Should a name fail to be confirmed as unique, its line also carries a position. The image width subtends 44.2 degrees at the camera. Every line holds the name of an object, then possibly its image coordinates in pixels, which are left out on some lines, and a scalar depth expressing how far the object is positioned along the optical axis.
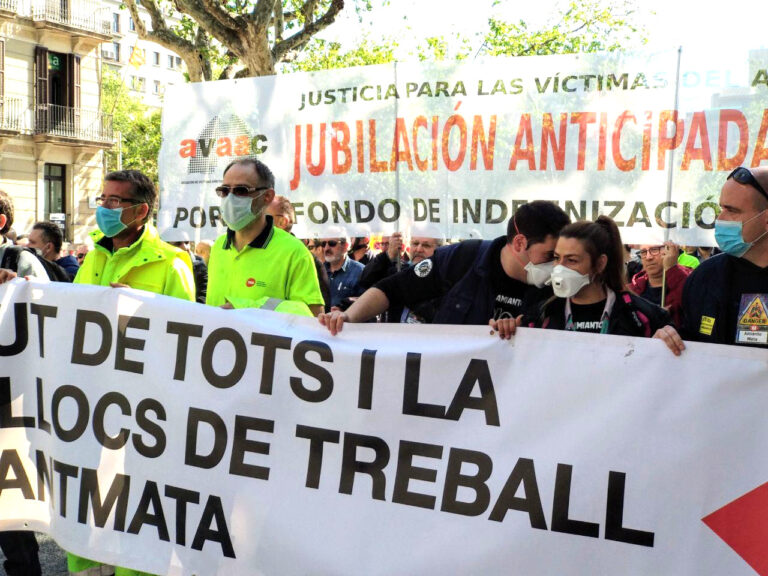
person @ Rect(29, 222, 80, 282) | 8.09
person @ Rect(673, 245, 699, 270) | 8.68
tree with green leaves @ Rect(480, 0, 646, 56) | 25.70
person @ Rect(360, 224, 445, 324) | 6.39
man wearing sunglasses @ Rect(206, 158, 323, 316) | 4.13
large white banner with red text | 5.84
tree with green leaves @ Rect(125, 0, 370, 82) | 13.29
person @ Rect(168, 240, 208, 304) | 8.79
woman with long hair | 3.53
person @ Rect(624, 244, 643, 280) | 10.83
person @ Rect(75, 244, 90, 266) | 18.33
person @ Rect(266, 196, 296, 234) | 6.31
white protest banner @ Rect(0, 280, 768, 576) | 3.14
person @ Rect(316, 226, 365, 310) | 7.77
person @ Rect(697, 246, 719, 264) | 9.78
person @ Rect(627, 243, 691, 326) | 6.47
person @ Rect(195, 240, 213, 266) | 7.38
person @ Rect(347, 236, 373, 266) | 10.02
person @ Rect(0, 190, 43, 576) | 4.34
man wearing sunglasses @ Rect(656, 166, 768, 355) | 3.44
